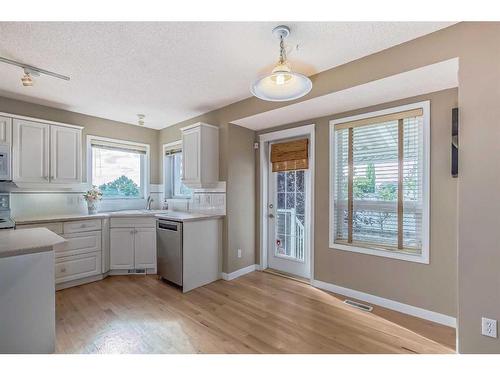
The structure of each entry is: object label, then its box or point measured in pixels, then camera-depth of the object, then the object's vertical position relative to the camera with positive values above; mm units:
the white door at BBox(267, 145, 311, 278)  3455 -519
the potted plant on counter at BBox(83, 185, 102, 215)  3646 -175
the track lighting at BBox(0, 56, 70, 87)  2193 +1102
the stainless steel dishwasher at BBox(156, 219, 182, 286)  3072 -822
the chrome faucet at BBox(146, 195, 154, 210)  4407 -278
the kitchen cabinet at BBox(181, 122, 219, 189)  3389 +439
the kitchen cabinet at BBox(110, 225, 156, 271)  3555 -905
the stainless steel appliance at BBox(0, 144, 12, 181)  2646 +263
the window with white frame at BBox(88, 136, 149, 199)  3969 +337
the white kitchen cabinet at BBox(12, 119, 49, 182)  2973 +439
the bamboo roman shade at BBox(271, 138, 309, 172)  3359 +450
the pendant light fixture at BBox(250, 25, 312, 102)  1606 +670
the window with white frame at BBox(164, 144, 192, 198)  4480 +248
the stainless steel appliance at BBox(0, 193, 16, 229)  2877 -258
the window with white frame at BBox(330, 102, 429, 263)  2428 +41
